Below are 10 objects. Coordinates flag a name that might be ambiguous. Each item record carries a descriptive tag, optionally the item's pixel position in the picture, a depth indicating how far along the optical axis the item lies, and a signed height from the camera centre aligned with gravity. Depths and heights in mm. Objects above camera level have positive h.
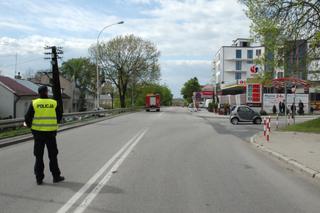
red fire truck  74375 -716
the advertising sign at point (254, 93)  49741 +513
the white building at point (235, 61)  118500 +9941
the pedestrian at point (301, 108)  46906 -1096
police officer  8547 -593
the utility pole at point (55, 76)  34191 +1702
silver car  33375 -1296
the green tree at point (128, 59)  70812 +6261
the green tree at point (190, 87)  162625 +4010
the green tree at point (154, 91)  89025 +849
